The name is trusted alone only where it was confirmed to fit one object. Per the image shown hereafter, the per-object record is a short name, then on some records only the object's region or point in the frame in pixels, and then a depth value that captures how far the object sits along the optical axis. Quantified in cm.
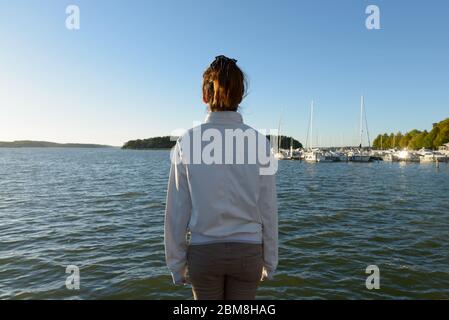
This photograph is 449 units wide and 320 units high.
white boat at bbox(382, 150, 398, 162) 9569
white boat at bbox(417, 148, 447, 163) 8275
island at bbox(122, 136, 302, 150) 18340
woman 305
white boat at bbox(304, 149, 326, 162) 9406
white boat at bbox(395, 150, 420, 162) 9169
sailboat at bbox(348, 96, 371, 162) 9456
